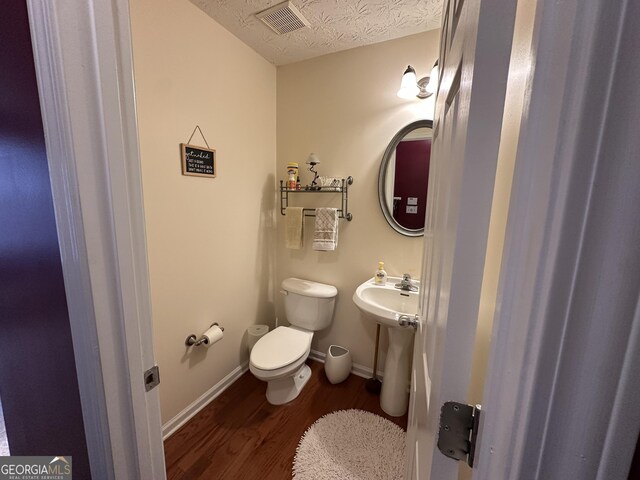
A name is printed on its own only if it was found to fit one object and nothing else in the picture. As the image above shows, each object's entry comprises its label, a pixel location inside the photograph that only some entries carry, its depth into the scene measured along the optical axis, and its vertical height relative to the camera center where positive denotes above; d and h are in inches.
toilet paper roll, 65.4 -34.9
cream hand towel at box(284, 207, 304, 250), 78.8 -8.1
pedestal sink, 64.3 -35.8
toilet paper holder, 63.2 -35.2
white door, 12.9 +0.5
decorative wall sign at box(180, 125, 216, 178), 58.1 +8.6
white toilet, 63.7 -39.0
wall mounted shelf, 75.7 +2.6
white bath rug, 52.5 -54.1
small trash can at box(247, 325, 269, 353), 80.0 -41.6
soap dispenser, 71.0 -20.2
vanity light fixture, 60.8 +27.4
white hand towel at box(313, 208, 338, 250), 74.4 -8.2
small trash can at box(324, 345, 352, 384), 76.2 -48.5
